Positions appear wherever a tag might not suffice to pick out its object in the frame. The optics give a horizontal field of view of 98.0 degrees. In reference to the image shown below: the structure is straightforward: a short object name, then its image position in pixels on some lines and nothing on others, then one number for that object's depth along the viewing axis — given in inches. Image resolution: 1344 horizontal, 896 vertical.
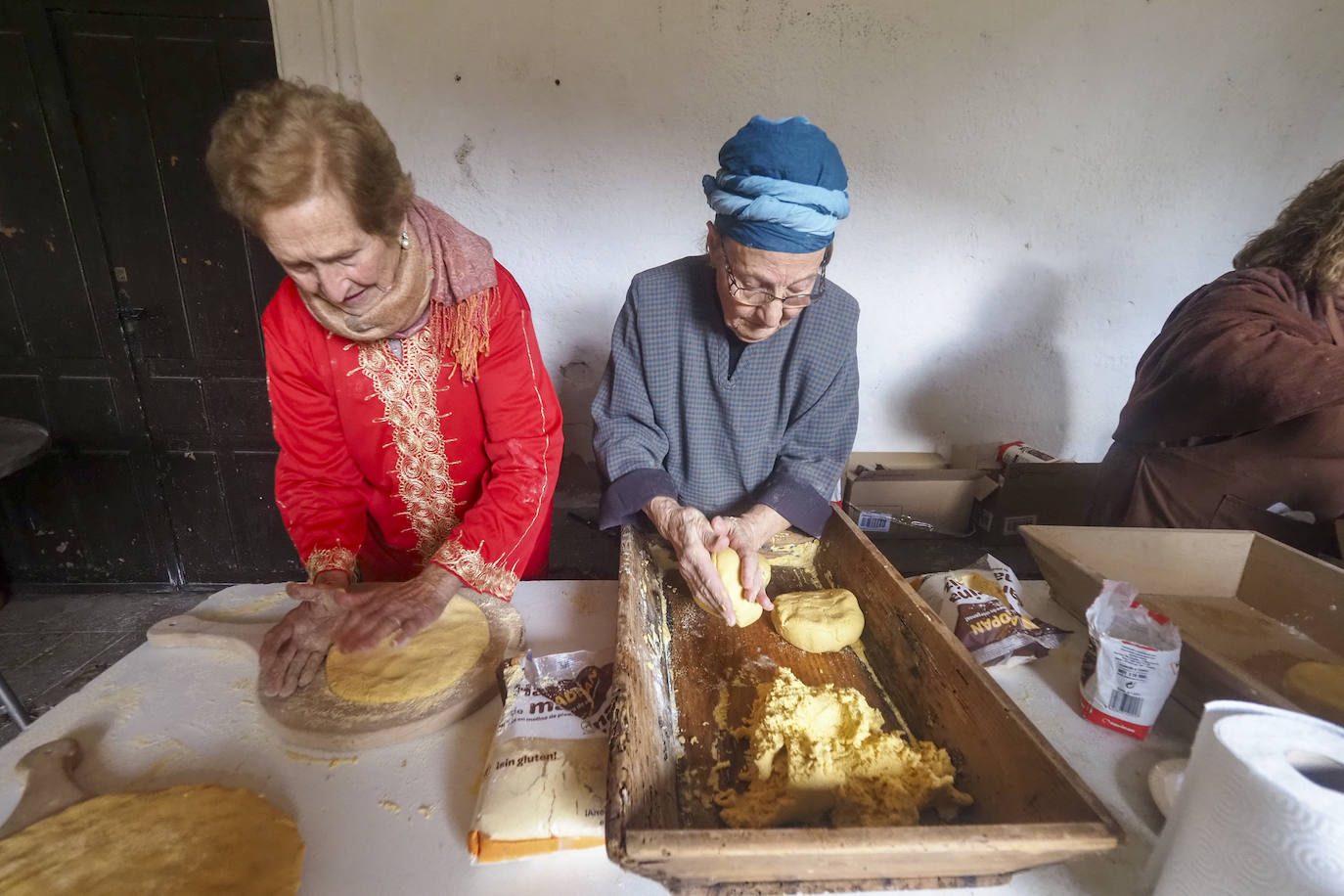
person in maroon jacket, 61.5
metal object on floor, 68.2
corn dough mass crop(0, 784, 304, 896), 29.4
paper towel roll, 21.1
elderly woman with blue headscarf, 54.4
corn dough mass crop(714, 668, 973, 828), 33.9
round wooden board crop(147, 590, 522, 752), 37.8
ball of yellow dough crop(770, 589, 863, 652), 47.1
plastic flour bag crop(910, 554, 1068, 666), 45.1
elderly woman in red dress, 41.6
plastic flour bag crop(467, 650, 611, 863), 30.3
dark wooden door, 93.9
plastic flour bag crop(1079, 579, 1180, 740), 37.6
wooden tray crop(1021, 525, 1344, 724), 48.8
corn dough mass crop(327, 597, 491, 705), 41.1
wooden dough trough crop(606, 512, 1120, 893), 26.3
